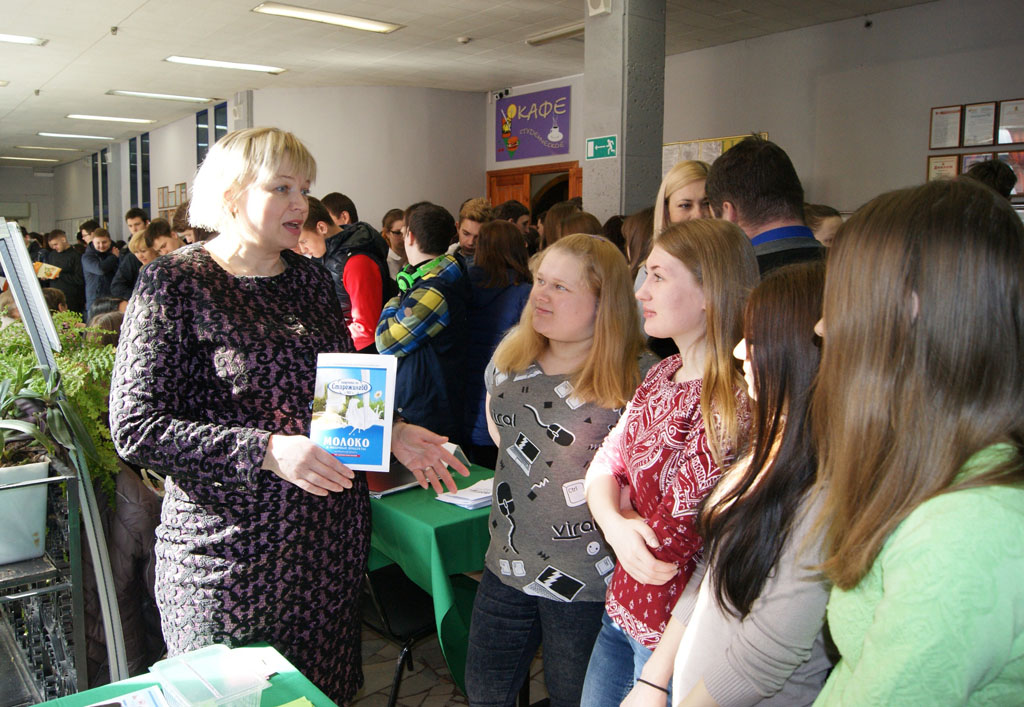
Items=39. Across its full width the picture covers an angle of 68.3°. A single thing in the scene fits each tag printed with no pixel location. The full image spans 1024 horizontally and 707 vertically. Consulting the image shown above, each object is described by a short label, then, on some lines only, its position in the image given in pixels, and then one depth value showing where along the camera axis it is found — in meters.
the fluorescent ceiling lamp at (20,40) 7.64
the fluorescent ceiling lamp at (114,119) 12.46
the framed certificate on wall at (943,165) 5.92
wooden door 9.23
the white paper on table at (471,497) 2.29
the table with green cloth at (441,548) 2.14
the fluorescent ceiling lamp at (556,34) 6.98
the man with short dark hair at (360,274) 3.91
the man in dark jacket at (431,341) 3.02
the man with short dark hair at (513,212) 5.21
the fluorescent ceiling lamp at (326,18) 6.55
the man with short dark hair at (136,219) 7.47
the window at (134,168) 15.20
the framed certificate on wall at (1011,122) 5.54
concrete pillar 5.16
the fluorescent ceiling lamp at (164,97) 10.52
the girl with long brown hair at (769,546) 1.10
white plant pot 1.31
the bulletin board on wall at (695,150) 7.45
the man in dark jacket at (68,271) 8.33
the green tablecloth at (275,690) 1.18
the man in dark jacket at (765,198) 2.25
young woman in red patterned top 1.39
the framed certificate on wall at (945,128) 5.87
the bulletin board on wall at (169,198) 13.37
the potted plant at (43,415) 1.34
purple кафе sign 9.38
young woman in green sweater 0.71
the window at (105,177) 16.82
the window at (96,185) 17.48
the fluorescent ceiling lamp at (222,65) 8.52
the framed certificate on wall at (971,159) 5.73
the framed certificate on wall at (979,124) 5.68
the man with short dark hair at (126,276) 5.87
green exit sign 5.19
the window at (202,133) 12.15
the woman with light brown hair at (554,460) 1.76
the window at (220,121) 11.40
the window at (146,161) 14.69
